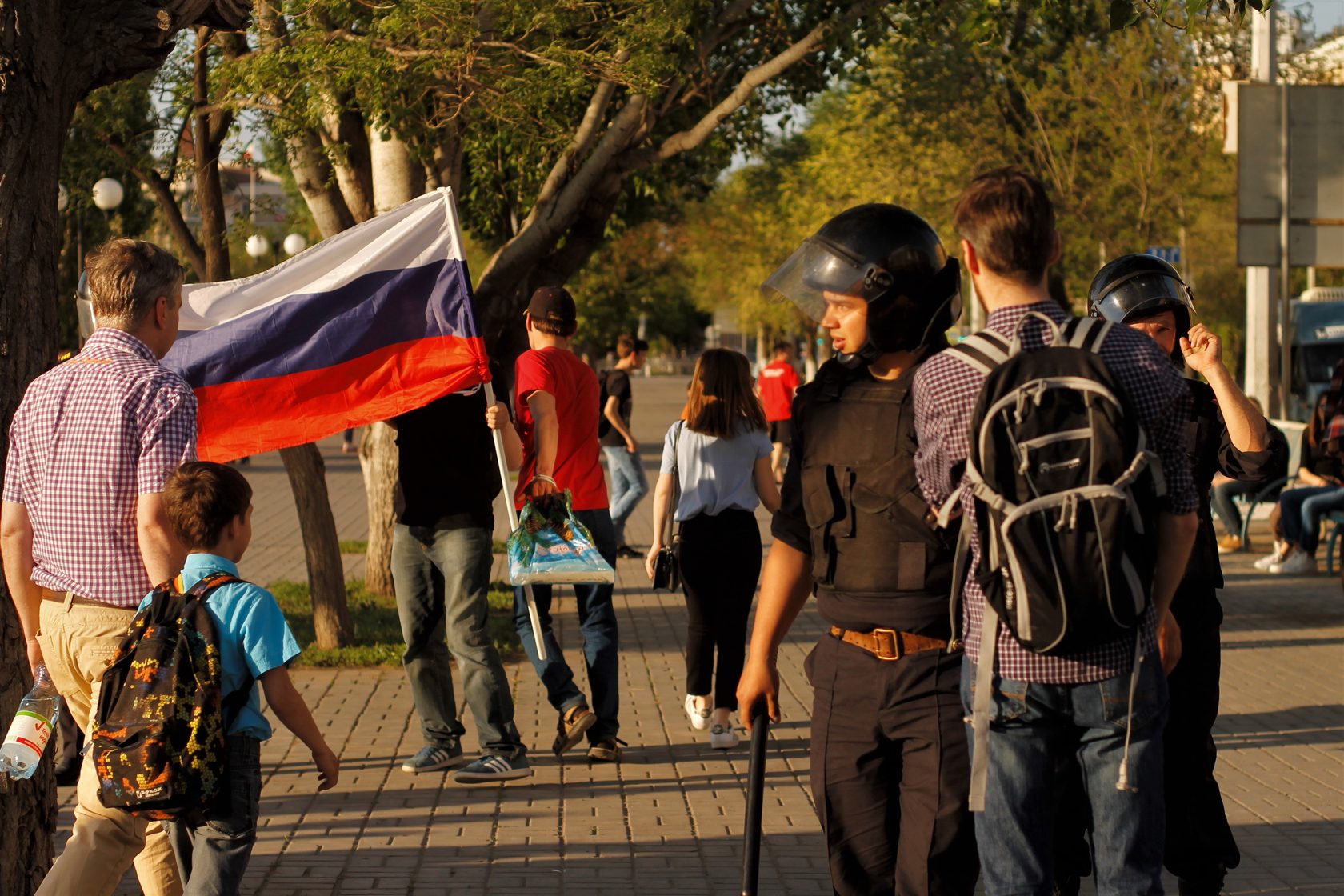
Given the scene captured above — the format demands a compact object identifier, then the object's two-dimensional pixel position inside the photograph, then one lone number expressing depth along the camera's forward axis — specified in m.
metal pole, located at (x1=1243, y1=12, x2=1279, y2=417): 19.30
